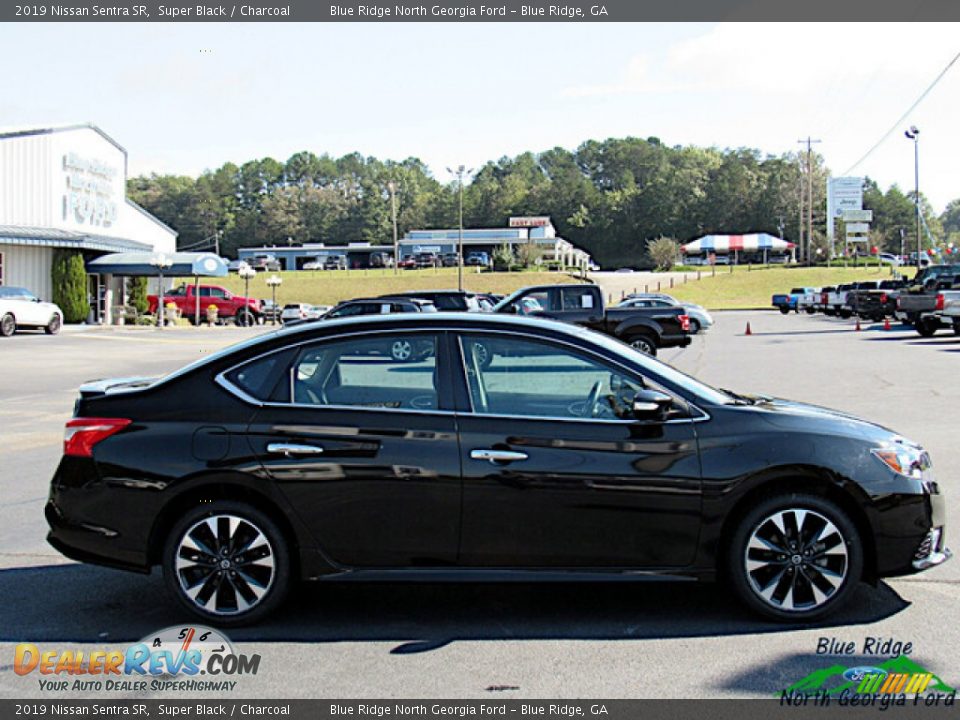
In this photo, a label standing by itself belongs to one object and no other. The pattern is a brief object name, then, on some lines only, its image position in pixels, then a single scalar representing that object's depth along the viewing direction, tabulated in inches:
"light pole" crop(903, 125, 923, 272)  3095.5
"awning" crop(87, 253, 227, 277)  1745.8
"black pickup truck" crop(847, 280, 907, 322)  1710.3
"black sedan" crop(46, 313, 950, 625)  212.8
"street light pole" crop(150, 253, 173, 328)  1733.5
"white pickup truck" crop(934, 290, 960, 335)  1135.6
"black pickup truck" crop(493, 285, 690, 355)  919.0
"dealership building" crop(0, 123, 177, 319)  1598.2
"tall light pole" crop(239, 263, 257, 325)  2121.2
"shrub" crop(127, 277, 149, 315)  1904.5
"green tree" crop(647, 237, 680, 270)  4729.3
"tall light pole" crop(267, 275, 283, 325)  2078.5
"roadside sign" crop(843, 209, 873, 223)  4136.3
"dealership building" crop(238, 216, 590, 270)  5418.3
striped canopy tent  4709.6
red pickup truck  2033.7
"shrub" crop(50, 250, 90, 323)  1667.1
